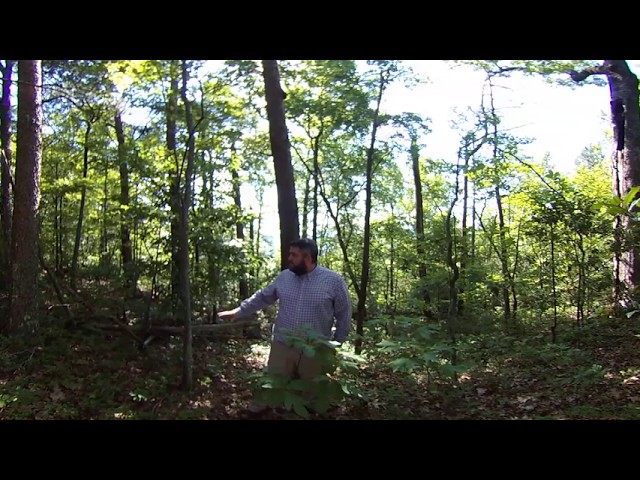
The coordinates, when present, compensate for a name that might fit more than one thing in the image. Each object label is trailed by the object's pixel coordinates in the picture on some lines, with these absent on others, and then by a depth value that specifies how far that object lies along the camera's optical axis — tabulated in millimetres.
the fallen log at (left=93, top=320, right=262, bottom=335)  6084
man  2975
